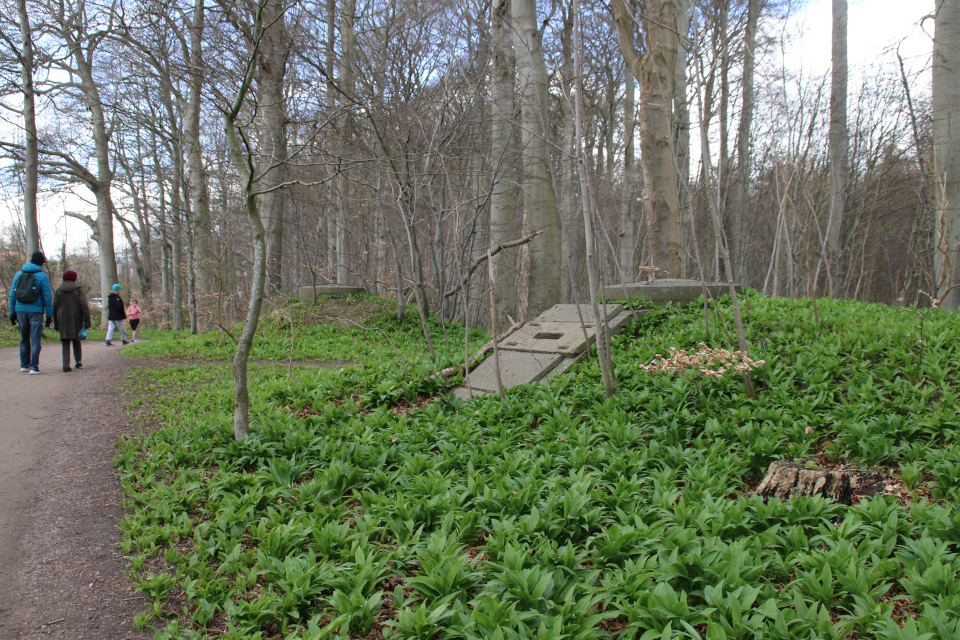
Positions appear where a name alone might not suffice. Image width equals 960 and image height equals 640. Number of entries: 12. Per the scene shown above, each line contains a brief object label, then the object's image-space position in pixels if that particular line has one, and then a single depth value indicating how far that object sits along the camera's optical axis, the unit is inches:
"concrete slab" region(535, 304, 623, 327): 271.0
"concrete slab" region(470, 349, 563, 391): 231.0
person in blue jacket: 310.5
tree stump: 121.8
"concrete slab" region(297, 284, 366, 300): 542.0
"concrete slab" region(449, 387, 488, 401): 225.1
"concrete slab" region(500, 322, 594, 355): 241.9
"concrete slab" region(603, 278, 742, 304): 275.6
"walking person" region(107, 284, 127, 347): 526.0
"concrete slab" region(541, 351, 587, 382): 228.5
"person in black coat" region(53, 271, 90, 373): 324.2
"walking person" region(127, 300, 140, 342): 615.8
